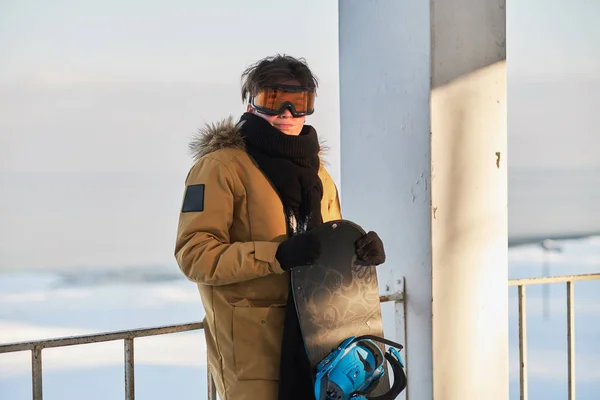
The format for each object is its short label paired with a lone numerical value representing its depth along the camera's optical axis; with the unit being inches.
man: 238.5
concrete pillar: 272.9
